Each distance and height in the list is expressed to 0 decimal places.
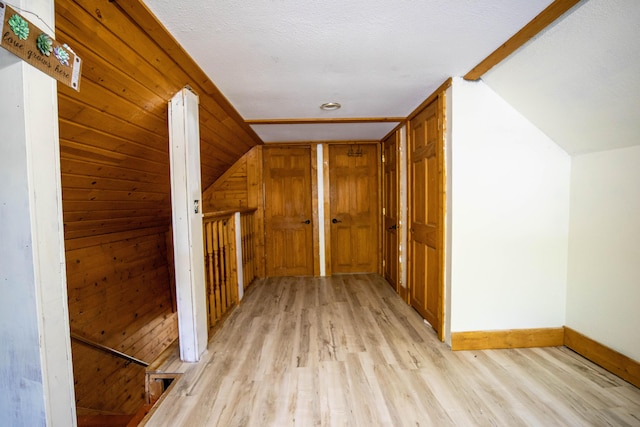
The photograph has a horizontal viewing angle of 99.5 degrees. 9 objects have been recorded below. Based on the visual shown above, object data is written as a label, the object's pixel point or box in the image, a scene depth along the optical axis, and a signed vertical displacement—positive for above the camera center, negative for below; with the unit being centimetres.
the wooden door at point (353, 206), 419 -10
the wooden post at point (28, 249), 80 -13
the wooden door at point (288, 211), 414 -16
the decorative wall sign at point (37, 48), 73 +47
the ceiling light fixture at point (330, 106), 247 +88
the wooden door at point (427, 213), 218 -14
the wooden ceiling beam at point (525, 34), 124 +86
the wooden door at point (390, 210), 338 -16
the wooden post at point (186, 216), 186 -10
